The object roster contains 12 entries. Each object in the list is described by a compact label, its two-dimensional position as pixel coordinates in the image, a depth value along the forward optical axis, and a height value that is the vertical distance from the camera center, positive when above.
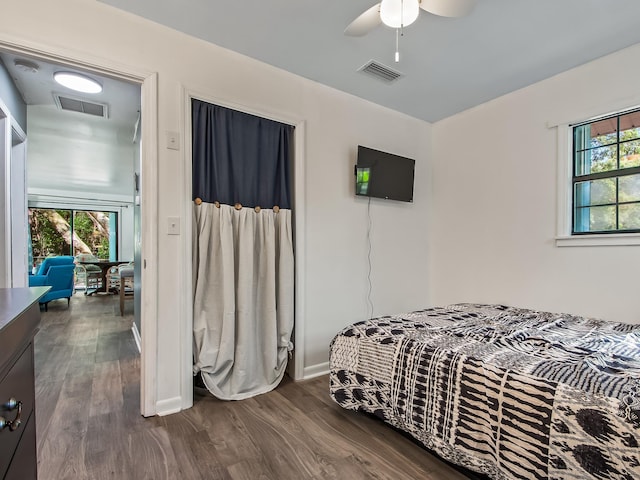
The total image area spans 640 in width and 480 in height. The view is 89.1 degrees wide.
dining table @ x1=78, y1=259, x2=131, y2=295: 7.36 -0.98
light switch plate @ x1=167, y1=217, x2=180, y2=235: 2.15 +0.07
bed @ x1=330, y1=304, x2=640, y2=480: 1.11 -0.64
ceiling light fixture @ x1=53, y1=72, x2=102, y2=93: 2.63 +1.30
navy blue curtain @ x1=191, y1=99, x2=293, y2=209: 2.32 +0.61
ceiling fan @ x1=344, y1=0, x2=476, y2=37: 1.49 +1.11
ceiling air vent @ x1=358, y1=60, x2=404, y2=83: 2.59 +1.37
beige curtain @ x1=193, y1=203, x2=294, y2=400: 2.30 -0.46
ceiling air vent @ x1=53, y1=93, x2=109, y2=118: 3.25 +1.37
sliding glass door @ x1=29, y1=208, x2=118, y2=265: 8.02 +0.08
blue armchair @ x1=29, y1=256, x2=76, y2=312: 5.46 -0.71
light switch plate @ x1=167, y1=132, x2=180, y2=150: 2.16 +0.64
